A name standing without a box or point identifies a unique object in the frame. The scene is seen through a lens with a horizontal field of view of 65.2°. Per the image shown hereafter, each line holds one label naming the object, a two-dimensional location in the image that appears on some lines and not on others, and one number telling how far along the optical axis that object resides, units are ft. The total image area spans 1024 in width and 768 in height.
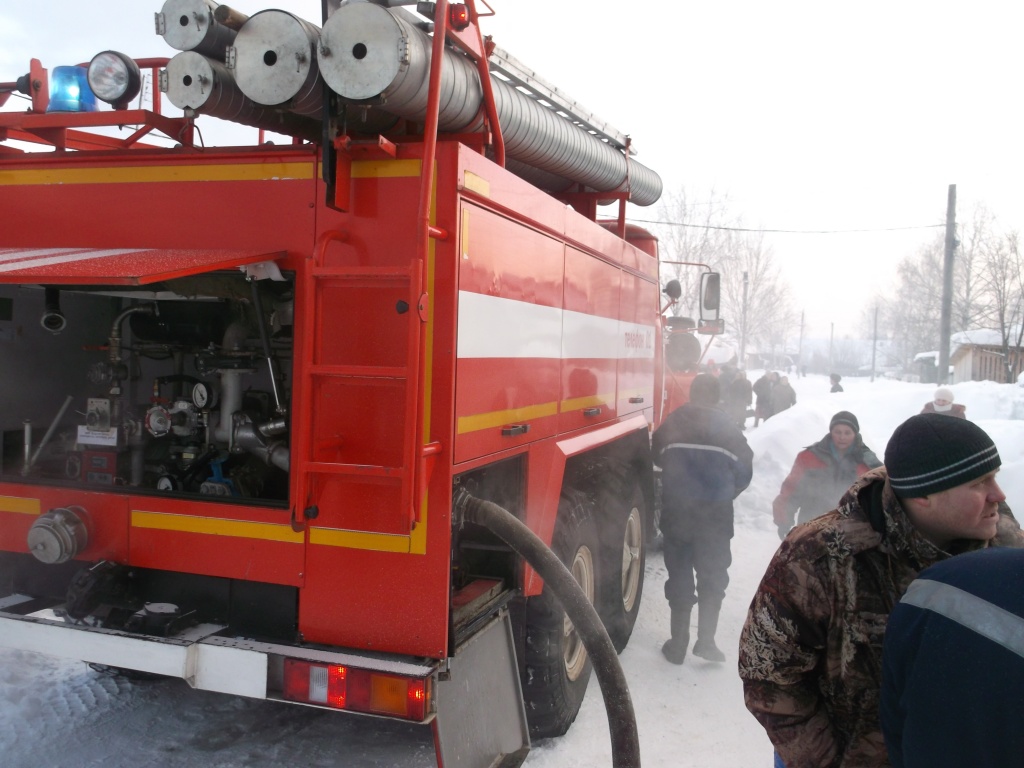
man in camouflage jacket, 6.11
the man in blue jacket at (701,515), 17.40
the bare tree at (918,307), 157.27
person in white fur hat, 26.11
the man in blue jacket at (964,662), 4.17
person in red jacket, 19.76
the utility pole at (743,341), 121.31
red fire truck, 8.84
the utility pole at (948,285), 68.54
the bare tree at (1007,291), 90.84
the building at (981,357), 93.15
